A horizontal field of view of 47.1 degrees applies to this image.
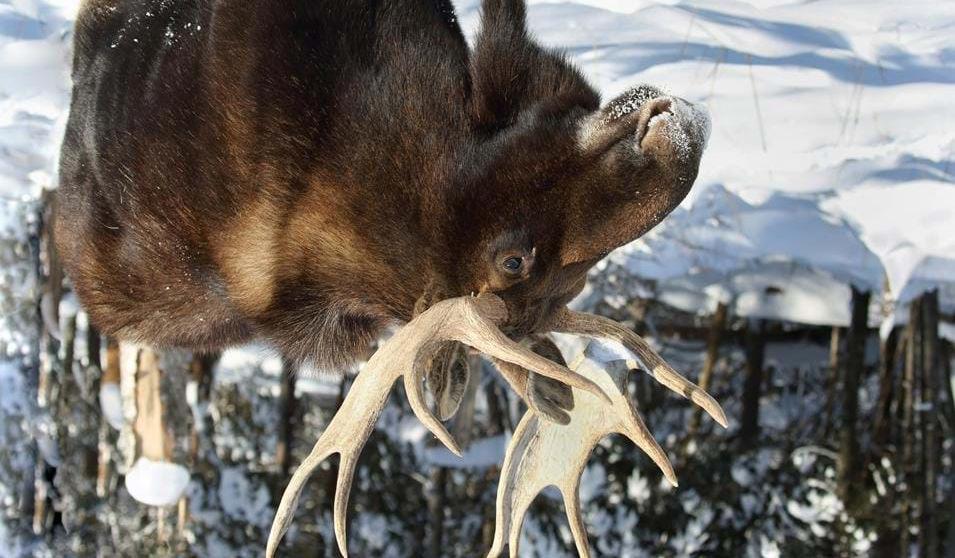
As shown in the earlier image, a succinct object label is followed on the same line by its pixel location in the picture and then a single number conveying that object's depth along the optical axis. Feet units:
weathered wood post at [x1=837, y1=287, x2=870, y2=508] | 19.39
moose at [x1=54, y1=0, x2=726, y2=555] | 4.40
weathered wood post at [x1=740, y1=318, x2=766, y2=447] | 20.59
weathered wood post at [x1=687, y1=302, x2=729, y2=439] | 20.10
